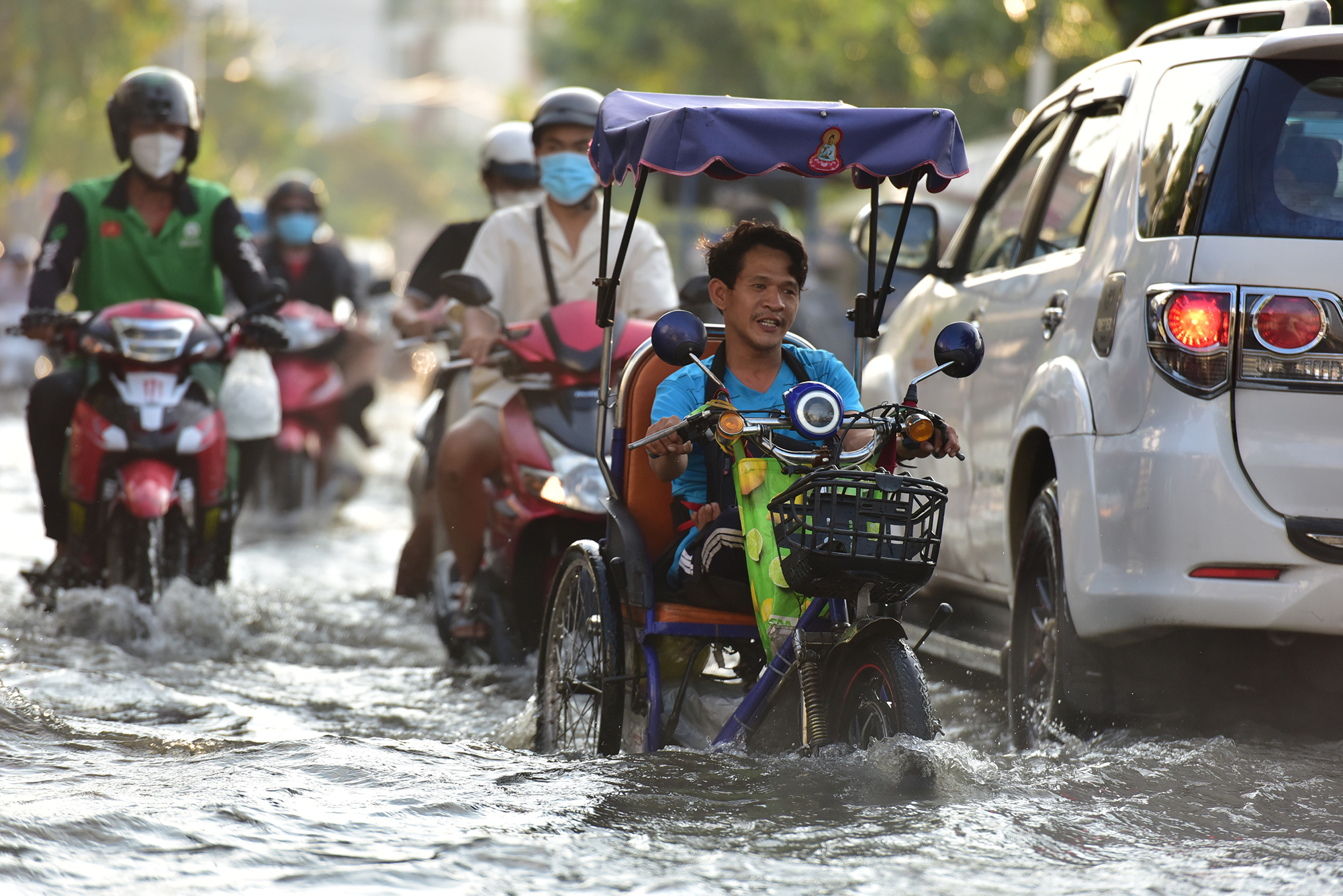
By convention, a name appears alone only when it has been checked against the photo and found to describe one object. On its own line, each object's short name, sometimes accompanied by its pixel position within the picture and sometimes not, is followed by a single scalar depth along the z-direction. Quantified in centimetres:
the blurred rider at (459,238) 1742
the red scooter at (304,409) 2323
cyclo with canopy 811
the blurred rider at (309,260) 2373
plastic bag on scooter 1559
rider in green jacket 1498
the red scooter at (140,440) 1437
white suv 897
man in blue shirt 921
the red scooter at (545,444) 1289
